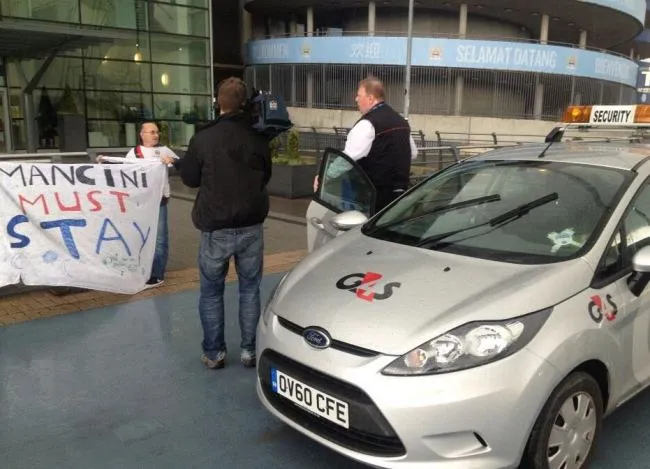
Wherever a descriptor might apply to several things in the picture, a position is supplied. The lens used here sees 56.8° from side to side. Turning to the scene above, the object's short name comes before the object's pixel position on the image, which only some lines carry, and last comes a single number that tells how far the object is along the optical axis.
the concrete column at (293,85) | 33.06
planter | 12.21
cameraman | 3.75
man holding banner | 5.88
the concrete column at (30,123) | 18.89
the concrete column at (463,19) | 30.99
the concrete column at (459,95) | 30.96
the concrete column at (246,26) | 37.50
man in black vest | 4.89
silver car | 2.43
